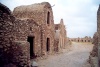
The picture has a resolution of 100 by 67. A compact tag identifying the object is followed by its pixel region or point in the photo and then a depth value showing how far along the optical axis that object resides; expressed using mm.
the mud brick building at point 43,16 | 8237
